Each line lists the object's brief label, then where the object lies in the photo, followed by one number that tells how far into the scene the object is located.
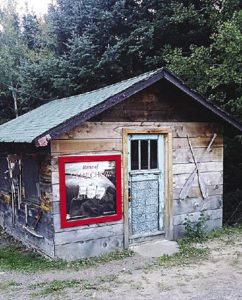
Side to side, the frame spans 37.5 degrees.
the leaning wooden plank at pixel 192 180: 7.73
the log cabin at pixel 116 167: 6.38
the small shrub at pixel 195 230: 7.66
